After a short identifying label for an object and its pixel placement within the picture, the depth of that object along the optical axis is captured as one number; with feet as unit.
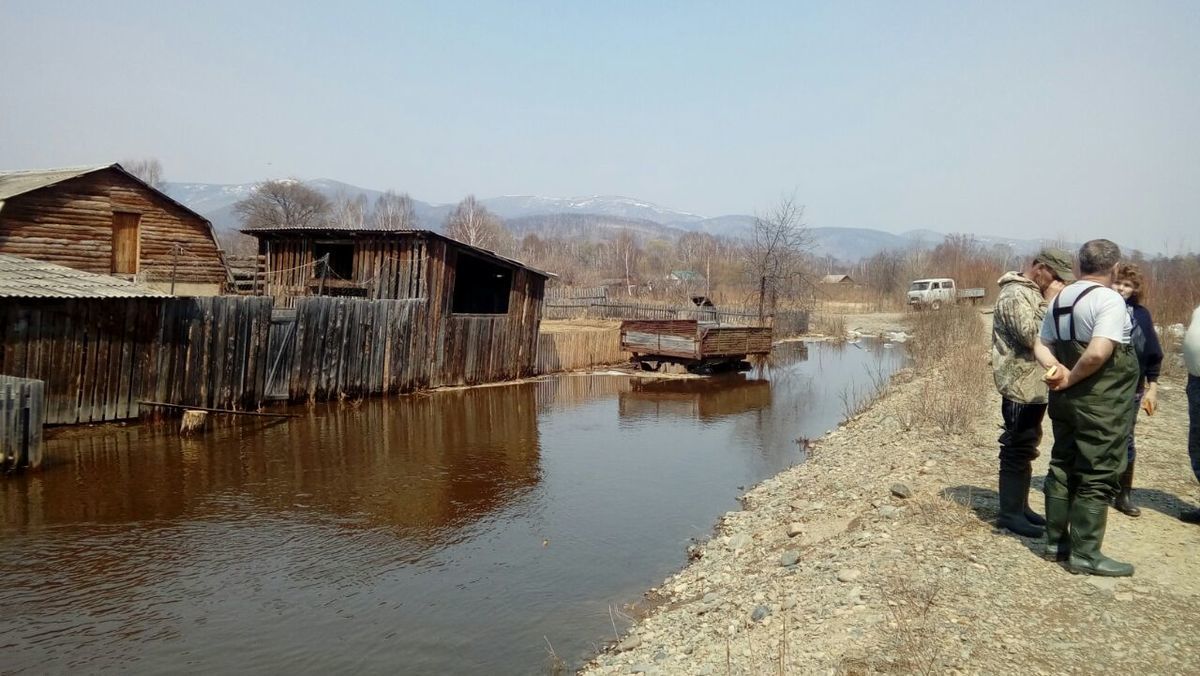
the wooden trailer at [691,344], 80.64
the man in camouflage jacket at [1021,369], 18.69
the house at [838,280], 278.46
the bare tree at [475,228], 210.13
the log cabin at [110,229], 64.39
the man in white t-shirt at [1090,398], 15.80
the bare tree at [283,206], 216.54
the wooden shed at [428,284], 63.77
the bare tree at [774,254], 132.26
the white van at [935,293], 127.54
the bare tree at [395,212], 279.79
